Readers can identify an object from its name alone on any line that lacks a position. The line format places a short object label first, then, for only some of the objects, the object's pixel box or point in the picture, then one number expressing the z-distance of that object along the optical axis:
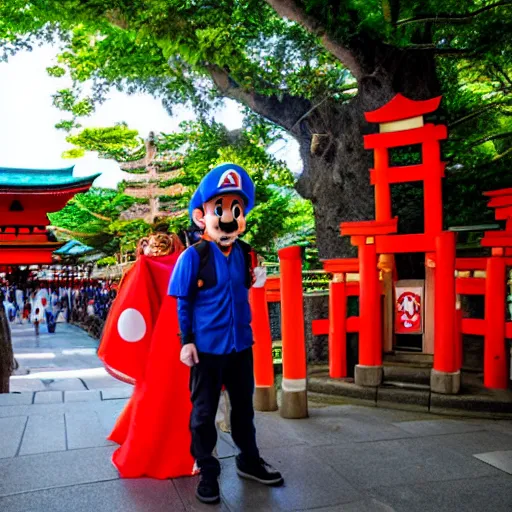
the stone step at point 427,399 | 4.36
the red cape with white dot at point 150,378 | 2.97
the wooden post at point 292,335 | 4.20
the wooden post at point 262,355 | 4.22
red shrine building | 12.87
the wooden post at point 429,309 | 5.22
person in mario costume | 2.69
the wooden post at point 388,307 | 5.46
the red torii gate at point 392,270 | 4.55
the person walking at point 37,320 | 20.16
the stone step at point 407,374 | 4.87
